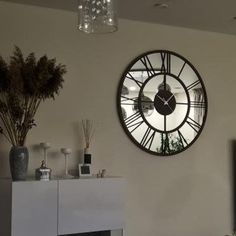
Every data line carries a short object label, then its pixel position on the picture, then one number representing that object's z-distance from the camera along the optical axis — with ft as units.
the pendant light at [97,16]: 6.31
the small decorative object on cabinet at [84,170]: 10.73
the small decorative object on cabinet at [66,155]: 10.56
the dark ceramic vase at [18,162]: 9.39
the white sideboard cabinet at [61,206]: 9.13
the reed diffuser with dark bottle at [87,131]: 11.27
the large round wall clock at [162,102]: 12.21
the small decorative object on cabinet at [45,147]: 10.44
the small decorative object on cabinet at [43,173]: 9.66
